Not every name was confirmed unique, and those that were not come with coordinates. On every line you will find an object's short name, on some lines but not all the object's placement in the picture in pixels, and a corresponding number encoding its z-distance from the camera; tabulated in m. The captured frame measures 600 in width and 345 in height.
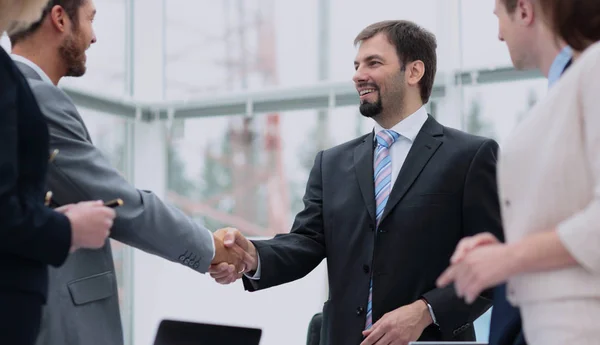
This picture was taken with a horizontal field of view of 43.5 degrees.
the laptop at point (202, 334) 2.20
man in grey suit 2.07
